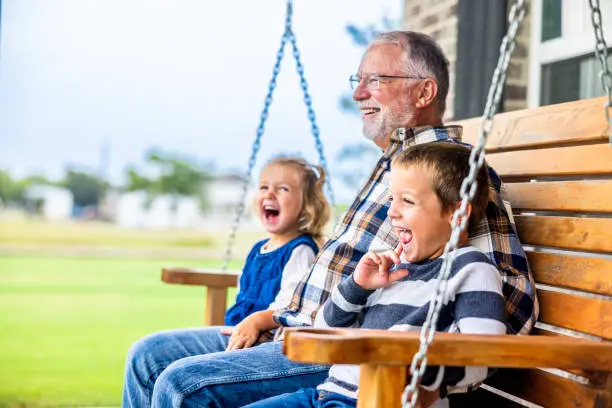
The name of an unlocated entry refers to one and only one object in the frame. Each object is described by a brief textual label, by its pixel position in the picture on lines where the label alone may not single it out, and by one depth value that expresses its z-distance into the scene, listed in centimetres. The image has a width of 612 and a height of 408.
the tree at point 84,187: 1661
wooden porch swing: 144
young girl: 257
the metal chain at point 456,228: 139
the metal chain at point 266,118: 283
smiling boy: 166
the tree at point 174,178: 1773
